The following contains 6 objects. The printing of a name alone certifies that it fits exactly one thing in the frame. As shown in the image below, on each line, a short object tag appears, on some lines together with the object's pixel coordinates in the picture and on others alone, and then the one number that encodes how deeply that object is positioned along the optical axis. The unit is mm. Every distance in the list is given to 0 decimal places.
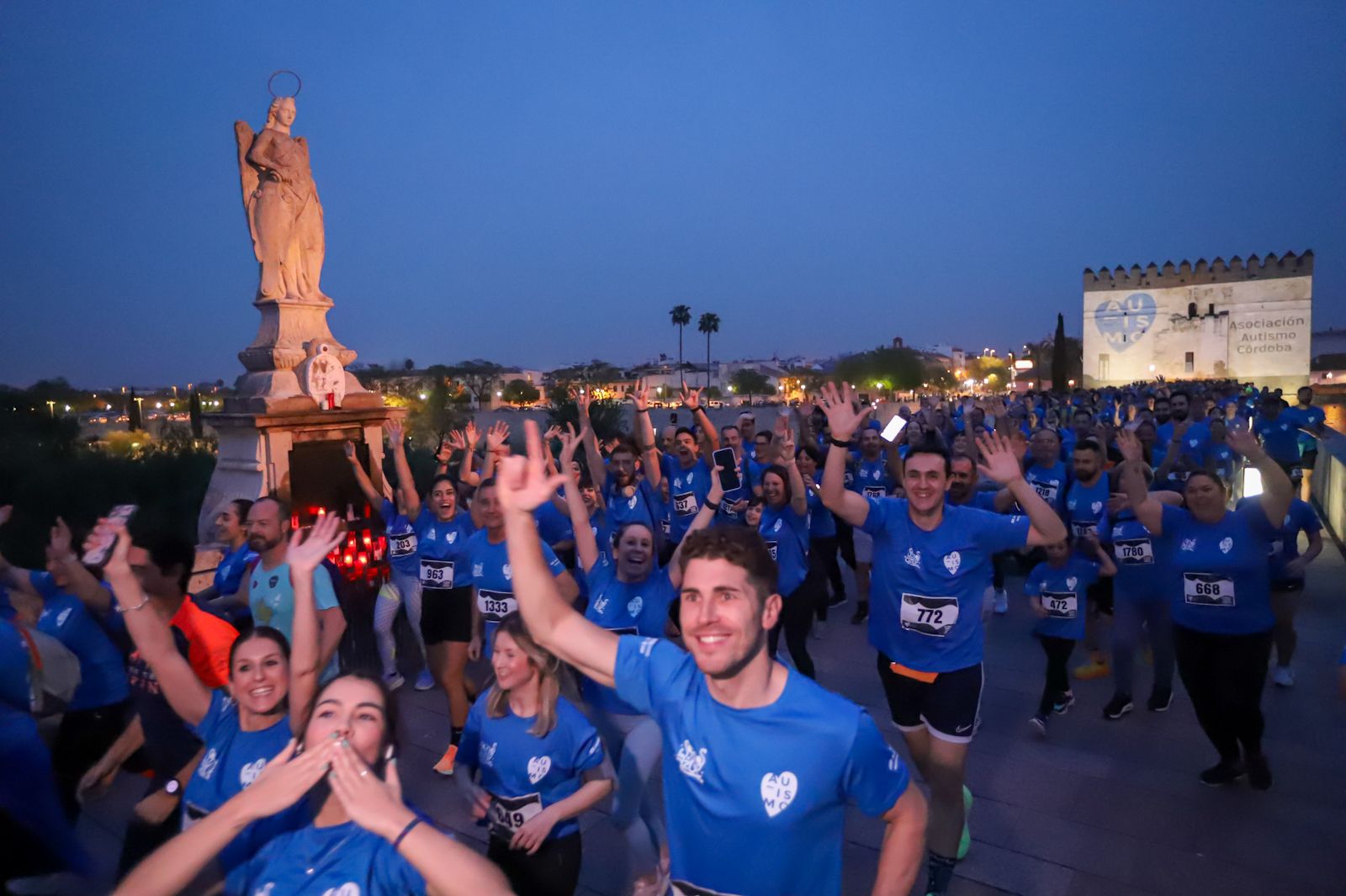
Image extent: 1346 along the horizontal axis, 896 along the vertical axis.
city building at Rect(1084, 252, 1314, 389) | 54188
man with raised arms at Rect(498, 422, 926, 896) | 2002
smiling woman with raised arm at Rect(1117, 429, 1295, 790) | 4367
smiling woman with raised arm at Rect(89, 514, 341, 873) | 2535
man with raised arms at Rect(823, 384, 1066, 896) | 3607
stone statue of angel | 7984
